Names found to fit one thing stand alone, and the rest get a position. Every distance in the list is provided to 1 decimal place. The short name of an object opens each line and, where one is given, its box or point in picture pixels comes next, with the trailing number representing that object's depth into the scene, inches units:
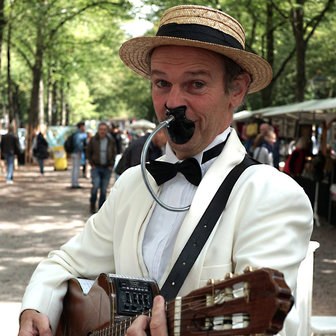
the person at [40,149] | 837.2
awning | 488.4
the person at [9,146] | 710.5
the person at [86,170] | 792.9
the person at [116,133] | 755.0
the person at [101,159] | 487.8
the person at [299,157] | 510.9
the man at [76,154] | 672.7
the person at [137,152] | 341.8
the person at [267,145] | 445.4
